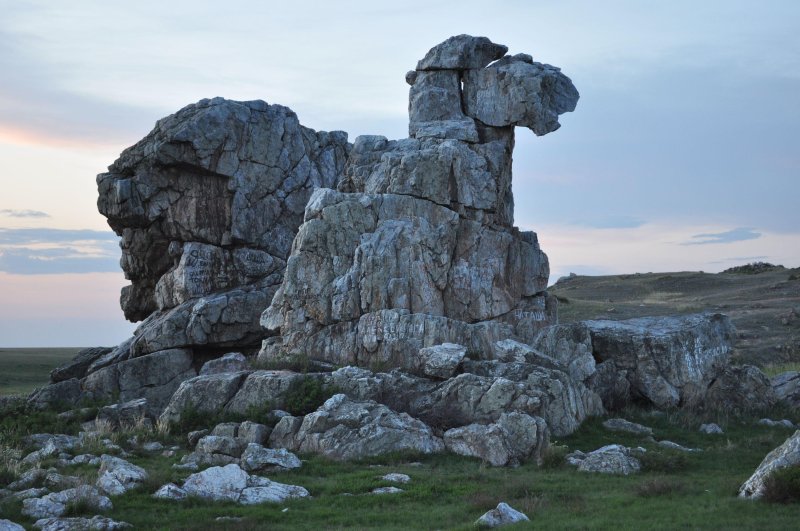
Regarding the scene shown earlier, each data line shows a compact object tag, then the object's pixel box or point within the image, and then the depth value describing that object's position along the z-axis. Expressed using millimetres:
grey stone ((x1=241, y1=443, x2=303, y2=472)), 23609
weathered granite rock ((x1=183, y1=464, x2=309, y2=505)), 20078
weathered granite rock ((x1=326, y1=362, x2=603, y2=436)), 28797
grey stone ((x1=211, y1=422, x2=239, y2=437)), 28688
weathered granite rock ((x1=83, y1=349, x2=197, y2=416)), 48562
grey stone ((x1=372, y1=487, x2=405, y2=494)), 20750
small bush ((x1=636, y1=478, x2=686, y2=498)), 19922
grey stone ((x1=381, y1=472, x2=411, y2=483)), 21938
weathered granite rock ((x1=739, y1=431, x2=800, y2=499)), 19062
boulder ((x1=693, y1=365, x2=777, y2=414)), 36469
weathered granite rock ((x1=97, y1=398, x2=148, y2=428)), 33469
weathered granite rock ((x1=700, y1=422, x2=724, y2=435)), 31455
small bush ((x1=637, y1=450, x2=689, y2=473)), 23875
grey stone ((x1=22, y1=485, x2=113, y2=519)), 18547
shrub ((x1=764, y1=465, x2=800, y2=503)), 18016
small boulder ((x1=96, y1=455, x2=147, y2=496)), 20484
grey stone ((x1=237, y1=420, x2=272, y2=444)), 27859
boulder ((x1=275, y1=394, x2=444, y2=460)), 26109
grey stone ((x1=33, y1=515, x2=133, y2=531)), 17281
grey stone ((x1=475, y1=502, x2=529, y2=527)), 17062
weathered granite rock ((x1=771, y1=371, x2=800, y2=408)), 37812
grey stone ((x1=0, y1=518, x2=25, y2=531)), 16844
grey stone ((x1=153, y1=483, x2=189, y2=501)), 19891
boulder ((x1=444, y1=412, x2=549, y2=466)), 25328
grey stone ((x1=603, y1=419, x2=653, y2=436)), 30969
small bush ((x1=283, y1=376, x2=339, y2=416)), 30297
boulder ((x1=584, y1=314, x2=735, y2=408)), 37281
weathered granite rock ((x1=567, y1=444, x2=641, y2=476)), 23497
